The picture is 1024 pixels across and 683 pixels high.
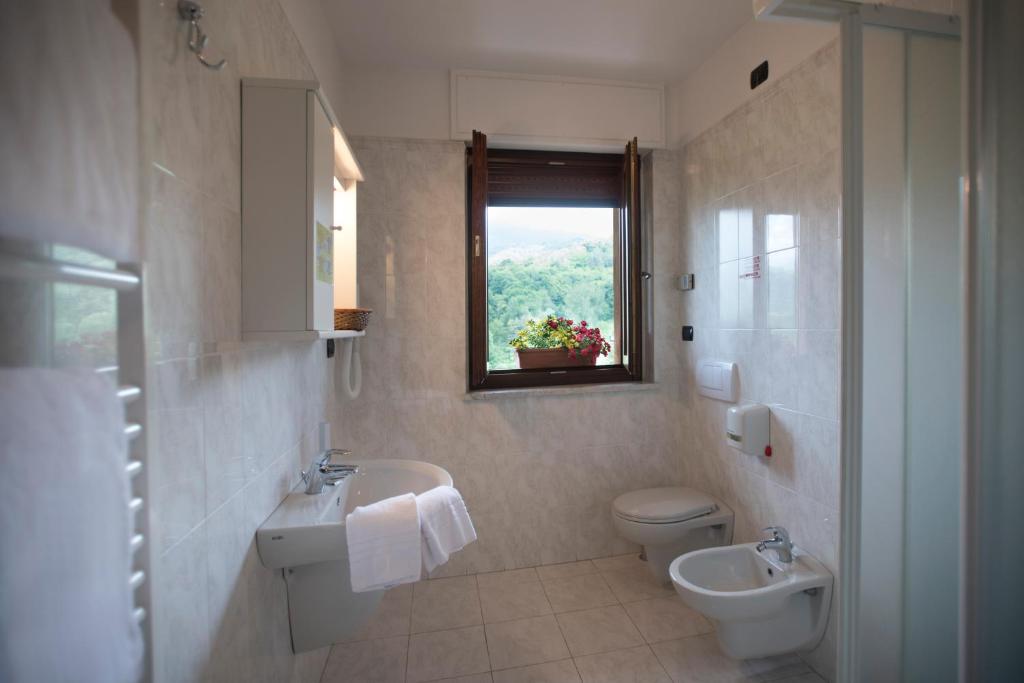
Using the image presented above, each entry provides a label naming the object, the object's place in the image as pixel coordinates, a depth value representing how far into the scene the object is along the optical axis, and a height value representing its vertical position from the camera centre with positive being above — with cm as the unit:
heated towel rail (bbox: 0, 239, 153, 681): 44 -4
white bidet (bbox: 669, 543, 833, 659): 159 -98
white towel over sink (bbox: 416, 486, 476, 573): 123 -54
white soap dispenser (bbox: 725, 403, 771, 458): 198 -43
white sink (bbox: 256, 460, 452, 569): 124 -55
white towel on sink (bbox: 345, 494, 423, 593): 115 -54
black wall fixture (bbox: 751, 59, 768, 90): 197 +115
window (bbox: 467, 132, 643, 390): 258 +46
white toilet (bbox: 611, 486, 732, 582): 218 -91
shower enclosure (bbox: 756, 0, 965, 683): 80 -1
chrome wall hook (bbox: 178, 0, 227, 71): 89 +63
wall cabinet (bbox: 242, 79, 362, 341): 115 +33
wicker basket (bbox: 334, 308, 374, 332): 165 +7
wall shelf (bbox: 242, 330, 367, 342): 115 +0
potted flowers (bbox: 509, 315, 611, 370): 260 -5
